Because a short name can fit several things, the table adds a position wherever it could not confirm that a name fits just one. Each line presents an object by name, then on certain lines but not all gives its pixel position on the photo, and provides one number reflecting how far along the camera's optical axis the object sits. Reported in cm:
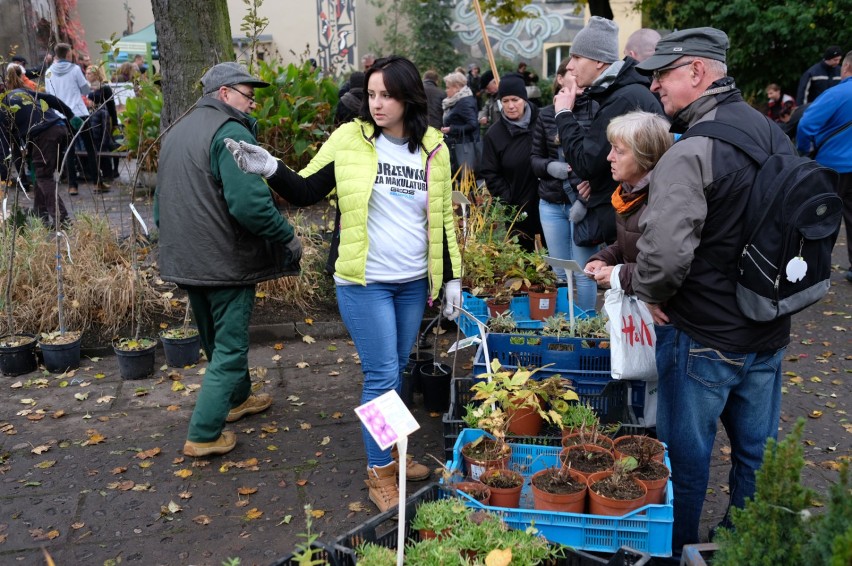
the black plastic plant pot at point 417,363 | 523
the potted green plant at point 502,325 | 471
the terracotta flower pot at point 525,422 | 366
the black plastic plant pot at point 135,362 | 566
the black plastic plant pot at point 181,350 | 587
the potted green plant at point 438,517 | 263
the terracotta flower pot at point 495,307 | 552
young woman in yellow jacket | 358
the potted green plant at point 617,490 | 277
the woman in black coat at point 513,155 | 656
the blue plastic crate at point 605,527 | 276
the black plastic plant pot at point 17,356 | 574
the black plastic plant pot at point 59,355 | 579
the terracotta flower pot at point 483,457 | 314
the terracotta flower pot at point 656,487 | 287
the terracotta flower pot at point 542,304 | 540
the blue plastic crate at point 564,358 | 420
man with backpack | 278
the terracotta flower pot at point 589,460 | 308
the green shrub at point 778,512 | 191
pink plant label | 237
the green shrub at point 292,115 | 949
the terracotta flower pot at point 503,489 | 295
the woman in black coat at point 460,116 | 1050
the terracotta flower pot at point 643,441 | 309
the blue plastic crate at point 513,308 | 514
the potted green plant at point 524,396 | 346
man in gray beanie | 421
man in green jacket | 407
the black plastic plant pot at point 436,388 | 503
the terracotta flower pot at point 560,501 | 283
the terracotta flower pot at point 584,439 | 329
